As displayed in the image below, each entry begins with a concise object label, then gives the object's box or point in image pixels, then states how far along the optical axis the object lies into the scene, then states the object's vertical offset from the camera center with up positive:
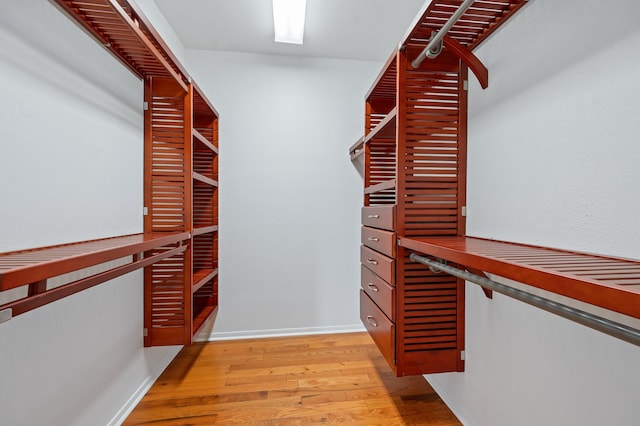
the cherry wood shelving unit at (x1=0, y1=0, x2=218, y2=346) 1.03 +0.05
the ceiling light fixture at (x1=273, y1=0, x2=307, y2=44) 1.98 +1.36
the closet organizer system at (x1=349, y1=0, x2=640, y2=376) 1.41 +0.07
